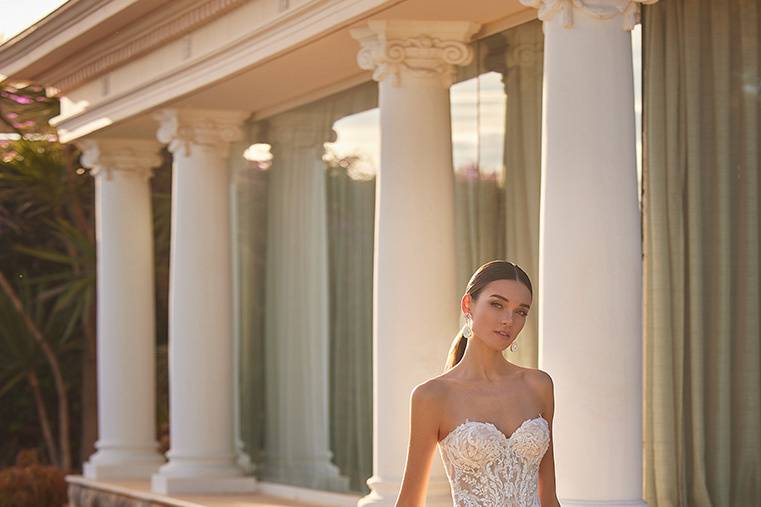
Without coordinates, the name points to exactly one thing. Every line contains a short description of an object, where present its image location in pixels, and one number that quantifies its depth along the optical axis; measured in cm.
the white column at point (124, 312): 1848
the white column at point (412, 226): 1178
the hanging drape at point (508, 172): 1215
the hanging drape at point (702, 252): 1035
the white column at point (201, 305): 1638
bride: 555
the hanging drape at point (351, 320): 1521
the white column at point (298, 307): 1614
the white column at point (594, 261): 926
